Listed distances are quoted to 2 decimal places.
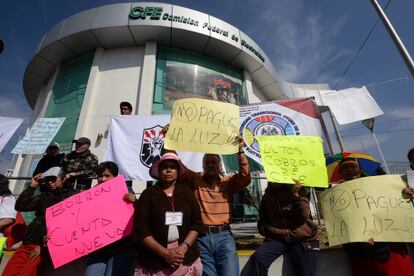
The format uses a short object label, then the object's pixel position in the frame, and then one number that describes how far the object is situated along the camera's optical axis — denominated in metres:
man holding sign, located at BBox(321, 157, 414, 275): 2.20
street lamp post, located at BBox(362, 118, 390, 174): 6.61
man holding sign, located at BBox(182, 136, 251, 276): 2.21
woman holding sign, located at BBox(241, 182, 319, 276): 2.39
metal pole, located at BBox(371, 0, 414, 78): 5.41
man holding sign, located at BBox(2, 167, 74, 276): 2.38
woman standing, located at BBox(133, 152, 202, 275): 1.90
